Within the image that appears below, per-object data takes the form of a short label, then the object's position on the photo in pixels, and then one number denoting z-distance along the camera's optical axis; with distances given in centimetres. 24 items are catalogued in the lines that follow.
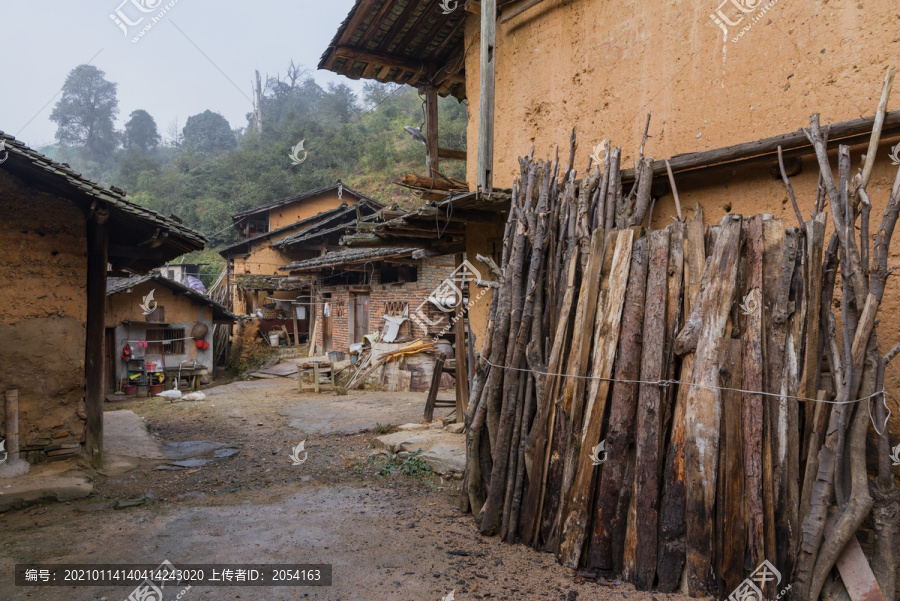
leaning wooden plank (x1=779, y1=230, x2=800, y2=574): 298
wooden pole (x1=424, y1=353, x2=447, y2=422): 895
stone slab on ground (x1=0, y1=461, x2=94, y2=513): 512
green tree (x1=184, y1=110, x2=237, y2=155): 4706
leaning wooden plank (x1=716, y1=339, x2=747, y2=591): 301
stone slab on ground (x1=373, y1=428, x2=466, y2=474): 589
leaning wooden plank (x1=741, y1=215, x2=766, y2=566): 298
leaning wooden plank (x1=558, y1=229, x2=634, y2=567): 350
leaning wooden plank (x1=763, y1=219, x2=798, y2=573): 301
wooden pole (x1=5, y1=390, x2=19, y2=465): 555
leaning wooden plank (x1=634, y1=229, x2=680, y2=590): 320
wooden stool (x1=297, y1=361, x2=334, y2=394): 1403
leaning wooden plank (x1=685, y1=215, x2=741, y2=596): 305
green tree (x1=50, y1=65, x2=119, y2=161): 5000
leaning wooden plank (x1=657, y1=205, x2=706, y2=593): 314
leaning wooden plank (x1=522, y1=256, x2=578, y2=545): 382
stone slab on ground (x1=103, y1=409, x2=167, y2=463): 728
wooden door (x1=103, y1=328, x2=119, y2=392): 1505
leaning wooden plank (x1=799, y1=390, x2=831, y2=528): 299
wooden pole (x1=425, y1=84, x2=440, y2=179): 817
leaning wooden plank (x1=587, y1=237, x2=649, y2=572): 338
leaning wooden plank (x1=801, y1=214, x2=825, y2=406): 311
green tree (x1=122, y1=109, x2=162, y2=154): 5172
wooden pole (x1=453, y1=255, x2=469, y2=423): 793
